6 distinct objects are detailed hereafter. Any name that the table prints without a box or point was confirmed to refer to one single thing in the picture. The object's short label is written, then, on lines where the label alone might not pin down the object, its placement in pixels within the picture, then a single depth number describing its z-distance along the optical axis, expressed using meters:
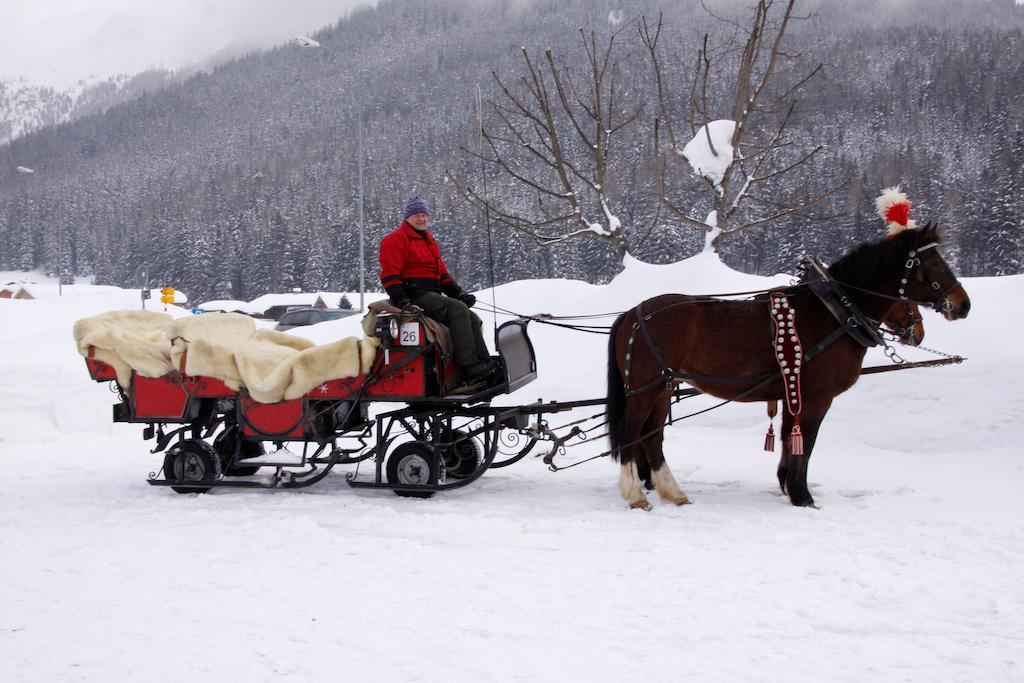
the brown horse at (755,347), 5.84
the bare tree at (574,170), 12.98
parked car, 31.75
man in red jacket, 6.52
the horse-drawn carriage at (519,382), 5.87
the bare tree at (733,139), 12.23
